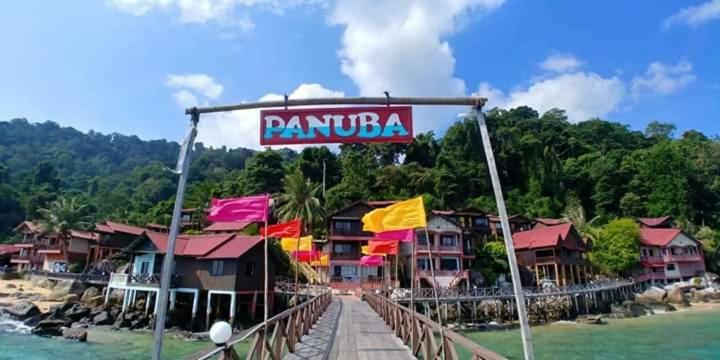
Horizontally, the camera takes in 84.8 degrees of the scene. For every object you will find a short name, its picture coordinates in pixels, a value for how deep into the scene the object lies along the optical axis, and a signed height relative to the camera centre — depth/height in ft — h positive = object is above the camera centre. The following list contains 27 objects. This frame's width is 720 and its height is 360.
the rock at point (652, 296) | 133.28 -5.54
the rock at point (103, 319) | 90.29 -8.89
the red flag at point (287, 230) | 51.21 +6.33
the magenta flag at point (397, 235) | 46.96 +5.18
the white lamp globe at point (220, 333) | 15.88 -2.13
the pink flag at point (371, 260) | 98.68 +4.81
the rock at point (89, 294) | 109.50 -4.08
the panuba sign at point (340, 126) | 19.04 +7.27
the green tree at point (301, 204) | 147.64 +27.73
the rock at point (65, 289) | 113.19 -2.83
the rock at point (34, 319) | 88.99 -8.86
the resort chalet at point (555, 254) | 126.41 +8.12
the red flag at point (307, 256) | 107.65 +6.45
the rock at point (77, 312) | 91.77 -7.50
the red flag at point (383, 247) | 59.47 +4.89
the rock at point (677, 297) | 130.62 -5.70
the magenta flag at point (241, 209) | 26.71 +4.76
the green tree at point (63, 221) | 145.48 +21.06
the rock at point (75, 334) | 73.36 -10.08
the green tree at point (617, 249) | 145.38 +11.30
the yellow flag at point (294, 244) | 79.25 +7.29
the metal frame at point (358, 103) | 17.38 +7.46
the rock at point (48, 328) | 80.07 -9.74
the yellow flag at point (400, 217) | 32.04 +5.05
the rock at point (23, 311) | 92.73 -7.35
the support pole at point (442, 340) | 22.42 -3.41
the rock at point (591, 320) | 101.76 -10.29
